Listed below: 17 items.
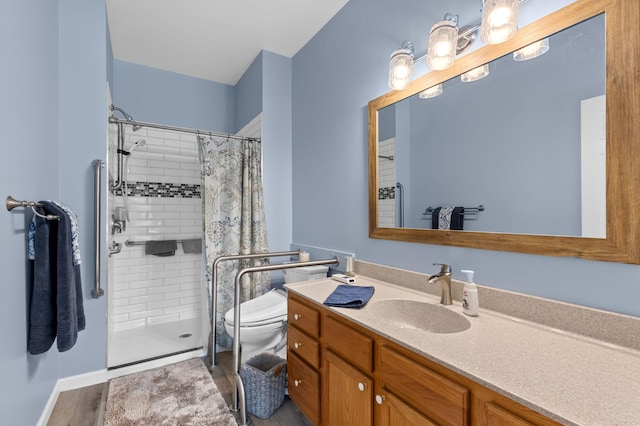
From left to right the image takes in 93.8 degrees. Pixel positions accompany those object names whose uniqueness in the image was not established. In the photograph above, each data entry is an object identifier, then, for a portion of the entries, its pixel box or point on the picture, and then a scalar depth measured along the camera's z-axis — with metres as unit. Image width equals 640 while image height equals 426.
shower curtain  2.48
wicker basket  1.73
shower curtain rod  2.28
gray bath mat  1.72
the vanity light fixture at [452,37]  1.13
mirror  0.92
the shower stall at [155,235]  2.96
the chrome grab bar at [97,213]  2.01
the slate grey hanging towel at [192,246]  3.31
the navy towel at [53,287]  1.42
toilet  1.93
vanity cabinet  0.77
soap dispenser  1.17
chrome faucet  1.30
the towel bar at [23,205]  1.24
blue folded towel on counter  1.33
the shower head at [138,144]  2.88
